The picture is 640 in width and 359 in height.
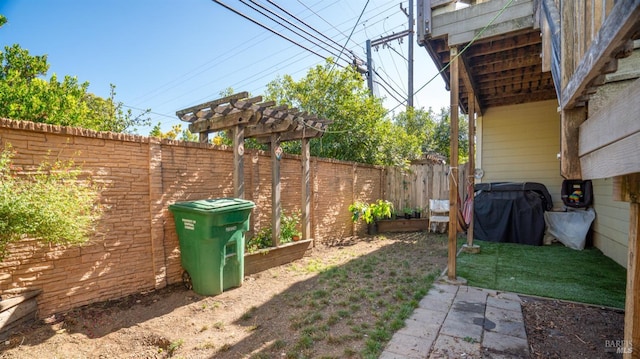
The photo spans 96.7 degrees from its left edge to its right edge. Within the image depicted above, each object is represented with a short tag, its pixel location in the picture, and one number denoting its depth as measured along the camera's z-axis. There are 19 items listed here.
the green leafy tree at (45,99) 4.87
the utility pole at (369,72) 13.30
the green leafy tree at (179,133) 13.16
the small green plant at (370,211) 6.85
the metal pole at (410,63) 13.52
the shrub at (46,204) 2.22
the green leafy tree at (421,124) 17.09
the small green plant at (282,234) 4.62
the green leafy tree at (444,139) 16.66
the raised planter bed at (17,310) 2.34
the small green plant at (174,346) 2.38
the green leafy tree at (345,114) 8.10
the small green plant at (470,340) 2.43
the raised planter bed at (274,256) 4.31
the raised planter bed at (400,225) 7.73
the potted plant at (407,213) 7.81
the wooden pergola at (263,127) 4.24
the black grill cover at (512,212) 6.04
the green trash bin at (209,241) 3.37
